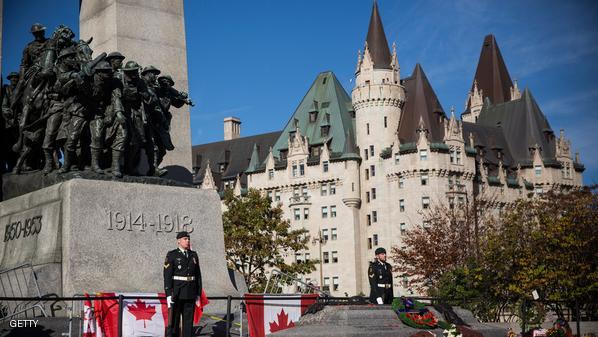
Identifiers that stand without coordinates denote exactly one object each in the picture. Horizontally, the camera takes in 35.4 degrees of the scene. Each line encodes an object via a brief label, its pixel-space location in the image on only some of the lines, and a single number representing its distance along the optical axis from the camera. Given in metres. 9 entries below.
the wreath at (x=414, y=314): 15.12
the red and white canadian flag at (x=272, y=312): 14.62
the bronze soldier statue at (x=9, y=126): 19.56
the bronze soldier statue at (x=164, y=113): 19.33
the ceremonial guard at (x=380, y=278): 16.36
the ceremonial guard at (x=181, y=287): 12.82
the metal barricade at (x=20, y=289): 15.48
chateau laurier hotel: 101.50
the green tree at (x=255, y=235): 59.31
